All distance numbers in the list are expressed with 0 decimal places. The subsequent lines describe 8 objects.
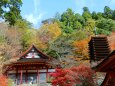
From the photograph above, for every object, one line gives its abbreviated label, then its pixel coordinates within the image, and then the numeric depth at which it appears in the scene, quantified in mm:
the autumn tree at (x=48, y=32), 27959
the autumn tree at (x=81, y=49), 21167
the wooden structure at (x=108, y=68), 4031
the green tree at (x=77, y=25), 33889
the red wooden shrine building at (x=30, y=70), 20529
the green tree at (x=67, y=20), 32782
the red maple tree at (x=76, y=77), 11356
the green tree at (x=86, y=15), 37588
